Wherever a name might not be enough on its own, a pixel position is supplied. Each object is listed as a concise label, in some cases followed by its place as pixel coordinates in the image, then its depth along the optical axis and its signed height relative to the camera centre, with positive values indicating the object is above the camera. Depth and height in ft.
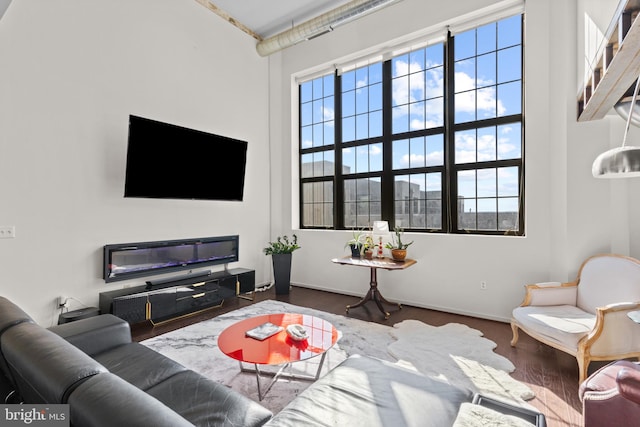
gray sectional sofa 3.16 -2.91
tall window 12.37 +3.57
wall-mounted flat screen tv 11.30 +2.15
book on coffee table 7.36 -2.94
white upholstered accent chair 7.22 -2.77
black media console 10.62 -3.20
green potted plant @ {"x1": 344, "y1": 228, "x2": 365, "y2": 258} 13.88 -1.48
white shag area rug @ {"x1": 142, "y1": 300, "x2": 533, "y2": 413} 7.48 -4.22
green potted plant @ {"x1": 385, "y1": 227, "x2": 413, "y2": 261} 13.03 -1.44
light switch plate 9.11 -0.53
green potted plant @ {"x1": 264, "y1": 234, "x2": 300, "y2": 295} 15.98 -2.80
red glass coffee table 6.46 -3.01
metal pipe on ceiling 13.23 +9.05
